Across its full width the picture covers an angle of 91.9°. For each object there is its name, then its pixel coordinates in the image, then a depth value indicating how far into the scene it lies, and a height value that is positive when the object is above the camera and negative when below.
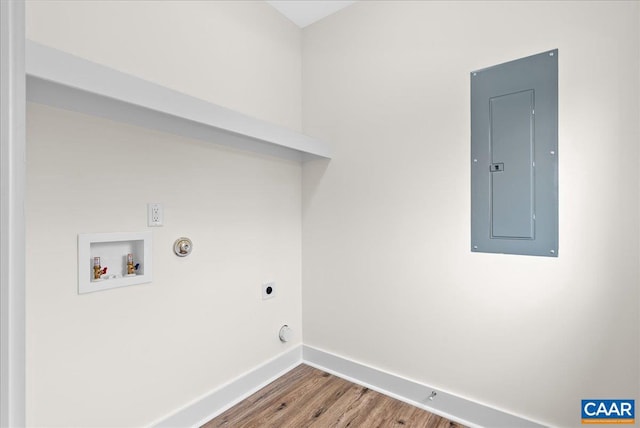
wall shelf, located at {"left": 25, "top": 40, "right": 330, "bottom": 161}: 0.97 +0.45
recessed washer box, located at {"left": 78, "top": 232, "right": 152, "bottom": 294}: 1.27 -0.20
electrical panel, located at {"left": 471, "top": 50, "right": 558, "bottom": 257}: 1.45 +0.27
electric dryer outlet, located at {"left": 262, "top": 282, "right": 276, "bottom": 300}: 2.06 -0.53
